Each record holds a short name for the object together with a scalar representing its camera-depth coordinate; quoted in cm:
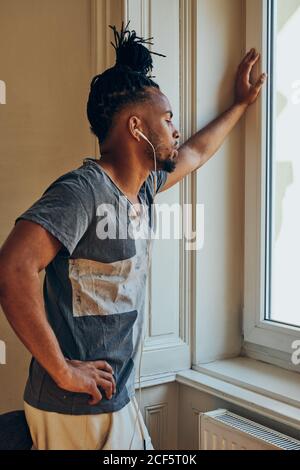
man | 99
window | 155
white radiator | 122
